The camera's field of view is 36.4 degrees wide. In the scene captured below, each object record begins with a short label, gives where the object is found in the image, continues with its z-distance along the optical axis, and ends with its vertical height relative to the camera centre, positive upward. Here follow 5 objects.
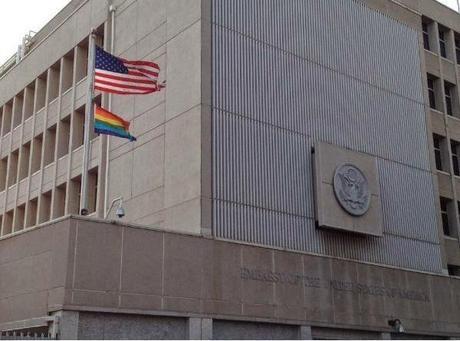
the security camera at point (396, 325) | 28.81 +2.64
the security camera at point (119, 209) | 24.28 +6.96
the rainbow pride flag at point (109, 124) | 23.64 +8.80
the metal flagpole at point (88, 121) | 22.66 +8.71
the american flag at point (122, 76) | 24.05 +10.59
